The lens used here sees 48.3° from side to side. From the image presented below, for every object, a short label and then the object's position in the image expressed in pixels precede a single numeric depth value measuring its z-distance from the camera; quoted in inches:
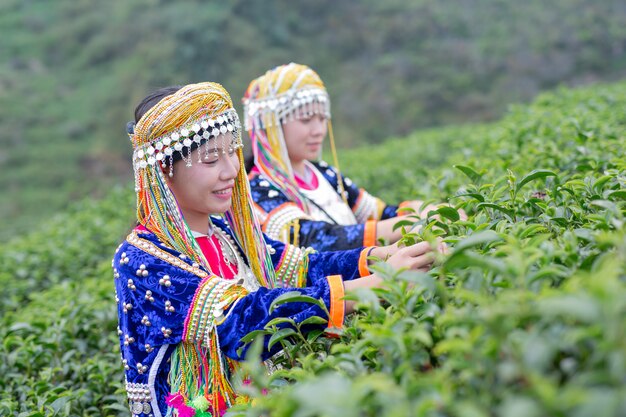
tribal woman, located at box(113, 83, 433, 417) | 76.5
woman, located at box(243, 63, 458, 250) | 122.9
